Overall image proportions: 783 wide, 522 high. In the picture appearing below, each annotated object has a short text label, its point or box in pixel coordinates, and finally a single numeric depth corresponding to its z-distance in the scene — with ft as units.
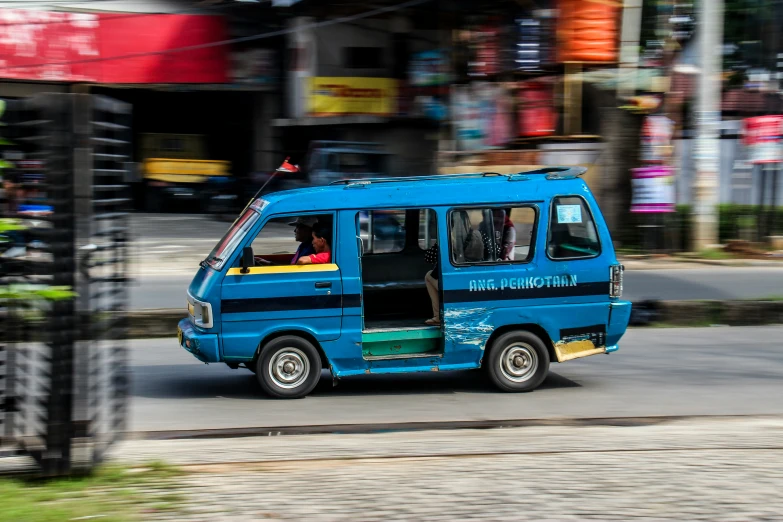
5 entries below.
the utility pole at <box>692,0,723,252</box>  58.54
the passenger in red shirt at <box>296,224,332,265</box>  27.91
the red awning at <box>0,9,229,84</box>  81.61
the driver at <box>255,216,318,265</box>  28.25
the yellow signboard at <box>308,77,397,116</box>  86.63
